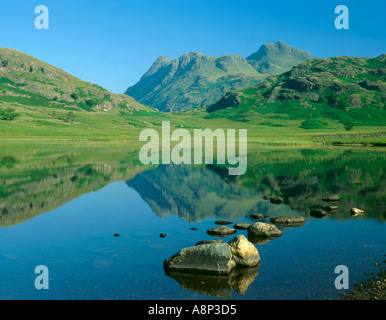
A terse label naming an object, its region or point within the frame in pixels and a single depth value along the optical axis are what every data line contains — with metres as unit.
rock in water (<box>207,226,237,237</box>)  26.61
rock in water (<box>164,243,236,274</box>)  18.97
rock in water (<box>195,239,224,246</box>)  23.14
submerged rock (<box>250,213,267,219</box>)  32.31
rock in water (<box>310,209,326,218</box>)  32.38
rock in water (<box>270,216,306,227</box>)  29.66
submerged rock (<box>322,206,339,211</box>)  34.73
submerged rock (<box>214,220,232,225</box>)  30.29
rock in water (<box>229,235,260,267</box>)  19.78
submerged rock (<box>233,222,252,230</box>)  28.17
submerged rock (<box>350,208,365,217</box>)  32.58
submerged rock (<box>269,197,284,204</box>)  38.82
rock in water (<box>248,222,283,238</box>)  25.83
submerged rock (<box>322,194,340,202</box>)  39.19
